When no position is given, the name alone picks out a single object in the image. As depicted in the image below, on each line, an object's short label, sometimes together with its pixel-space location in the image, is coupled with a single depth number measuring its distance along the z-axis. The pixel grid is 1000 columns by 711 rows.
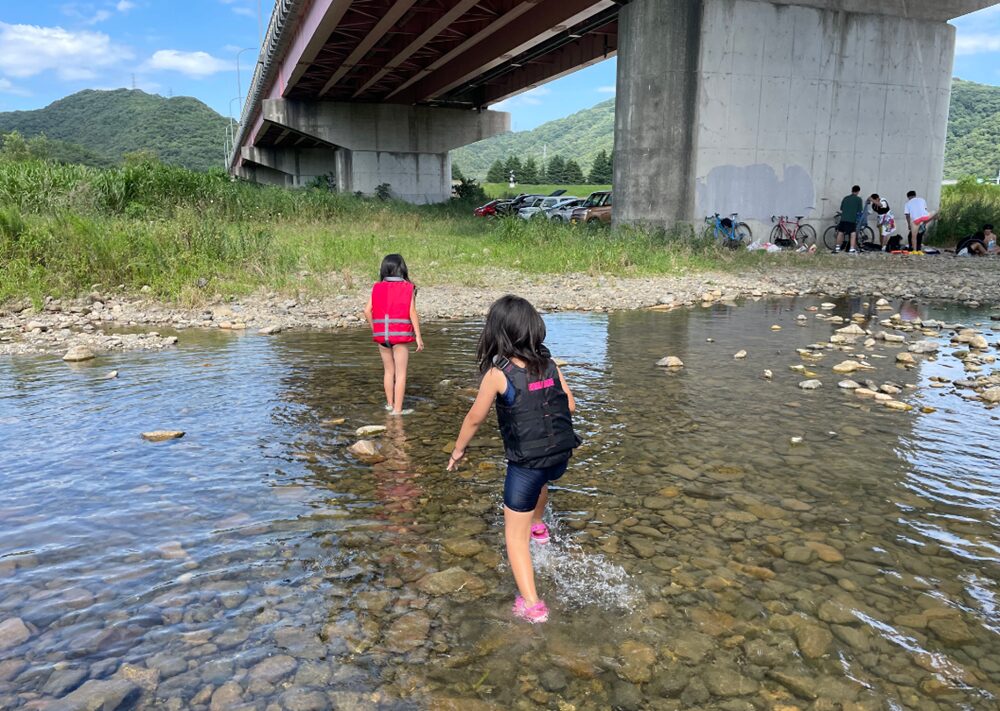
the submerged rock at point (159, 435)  5.19
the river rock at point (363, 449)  4.95
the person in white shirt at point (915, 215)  18.81
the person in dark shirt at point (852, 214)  18.23
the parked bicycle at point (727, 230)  17.88
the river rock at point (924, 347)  8.17
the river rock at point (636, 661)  2.66
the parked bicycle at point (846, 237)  19.25
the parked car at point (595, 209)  30.53
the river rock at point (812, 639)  2.80
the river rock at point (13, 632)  2.80
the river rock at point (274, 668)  2.62
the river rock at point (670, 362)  7.56
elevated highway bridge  17.67
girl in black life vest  2.99
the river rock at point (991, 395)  6.14
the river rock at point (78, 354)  7.77
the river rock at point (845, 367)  7.20
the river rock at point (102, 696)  2.45
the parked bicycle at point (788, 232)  18.69
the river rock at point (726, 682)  2.58
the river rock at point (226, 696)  2.48
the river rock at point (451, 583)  3.24
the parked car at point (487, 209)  37.44
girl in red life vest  5.58
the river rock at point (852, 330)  9.13
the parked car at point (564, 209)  32.78
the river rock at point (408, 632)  2.84
